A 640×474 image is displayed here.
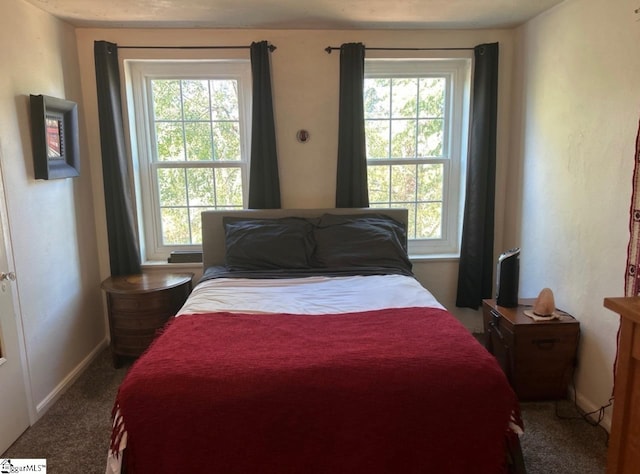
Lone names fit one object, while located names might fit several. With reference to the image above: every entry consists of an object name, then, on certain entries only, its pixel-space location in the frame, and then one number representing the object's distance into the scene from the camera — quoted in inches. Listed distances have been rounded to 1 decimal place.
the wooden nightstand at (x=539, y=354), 101.3
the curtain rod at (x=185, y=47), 127.2
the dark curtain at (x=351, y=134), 128.2
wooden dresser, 52.3
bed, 63.7
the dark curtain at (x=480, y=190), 129.5
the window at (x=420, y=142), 137.6
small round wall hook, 134.9
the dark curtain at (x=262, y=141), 127.3
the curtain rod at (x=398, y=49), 129.6
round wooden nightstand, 119.1
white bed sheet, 92.2
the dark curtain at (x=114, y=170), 124.4
